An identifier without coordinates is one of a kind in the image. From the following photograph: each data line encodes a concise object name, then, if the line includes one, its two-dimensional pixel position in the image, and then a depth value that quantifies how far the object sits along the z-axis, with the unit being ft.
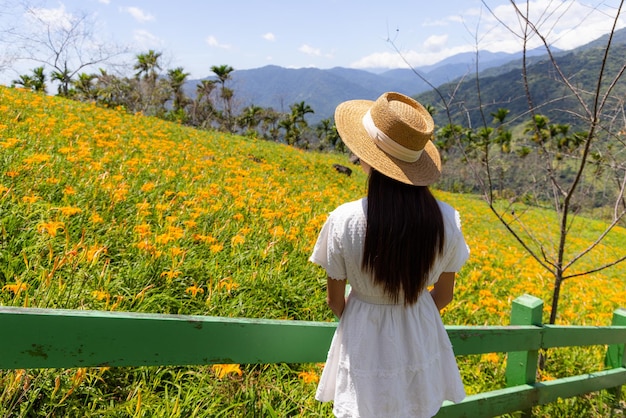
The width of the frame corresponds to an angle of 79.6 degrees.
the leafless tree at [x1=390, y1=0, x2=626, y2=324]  6.31
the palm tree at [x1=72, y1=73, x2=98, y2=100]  99.08
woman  3.65
